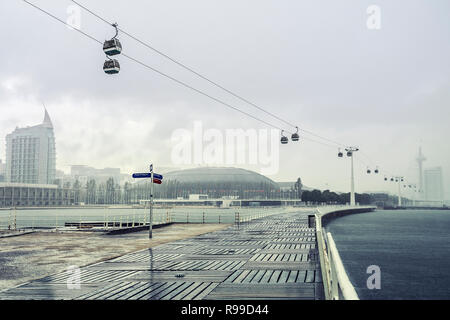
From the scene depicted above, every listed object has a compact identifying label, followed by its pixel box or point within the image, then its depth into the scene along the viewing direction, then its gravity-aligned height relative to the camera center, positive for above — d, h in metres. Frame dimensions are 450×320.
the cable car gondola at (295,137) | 35.22 +4.60
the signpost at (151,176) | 26.24 +1.00
